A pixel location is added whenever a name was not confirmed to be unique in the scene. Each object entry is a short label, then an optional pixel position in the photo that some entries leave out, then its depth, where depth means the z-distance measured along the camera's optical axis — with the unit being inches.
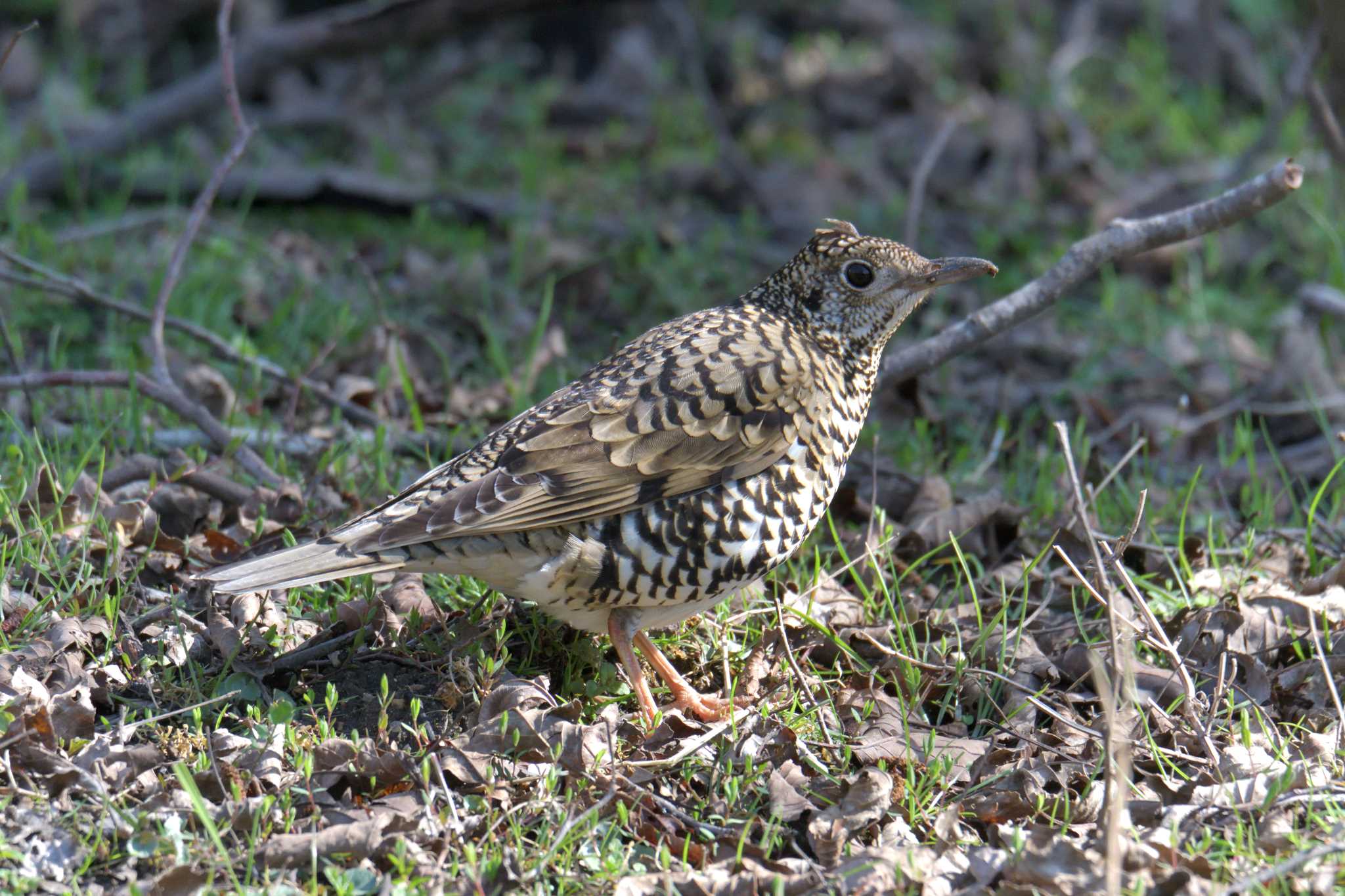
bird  306.5
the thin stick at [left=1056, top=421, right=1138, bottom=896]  228.4
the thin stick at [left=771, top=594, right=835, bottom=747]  318.7
